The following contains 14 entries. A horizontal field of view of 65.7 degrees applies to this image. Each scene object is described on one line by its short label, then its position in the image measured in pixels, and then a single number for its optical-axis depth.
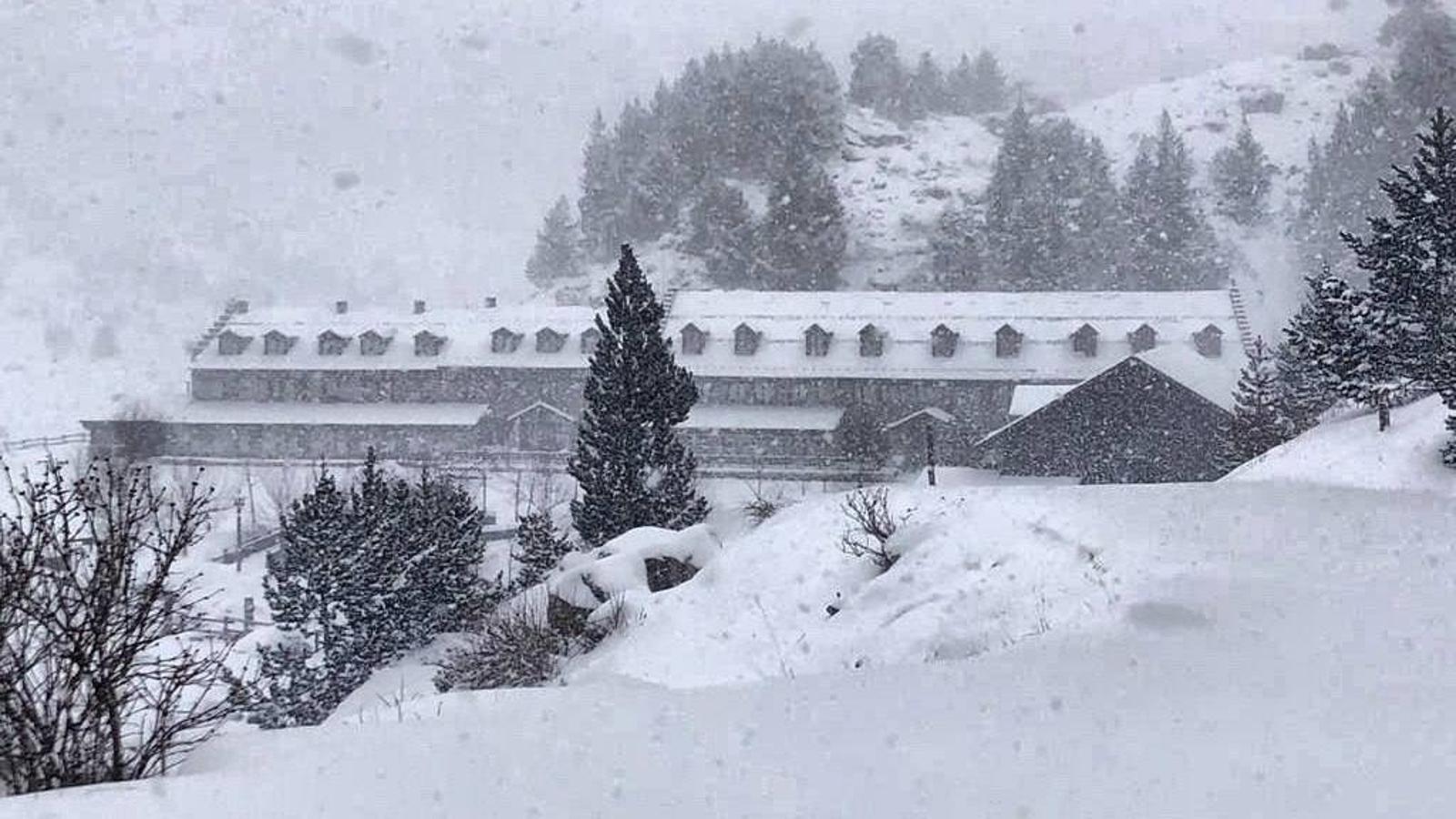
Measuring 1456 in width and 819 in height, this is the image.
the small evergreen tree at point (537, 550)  34.69
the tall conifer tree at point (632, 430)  35.31
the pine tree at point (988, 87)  153.00
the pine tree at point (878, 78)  129.75
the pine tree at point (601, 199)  105.44
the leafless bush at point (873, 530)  20.70
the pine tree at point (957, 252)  90.06
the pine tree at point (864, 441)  58.34
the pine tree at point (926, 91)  134.38
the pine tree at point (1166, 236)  88.69
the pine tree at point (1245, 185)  106.31
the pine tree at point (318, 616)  30.02
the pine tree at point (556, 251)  108.44
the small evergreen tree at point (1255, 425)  40.28
